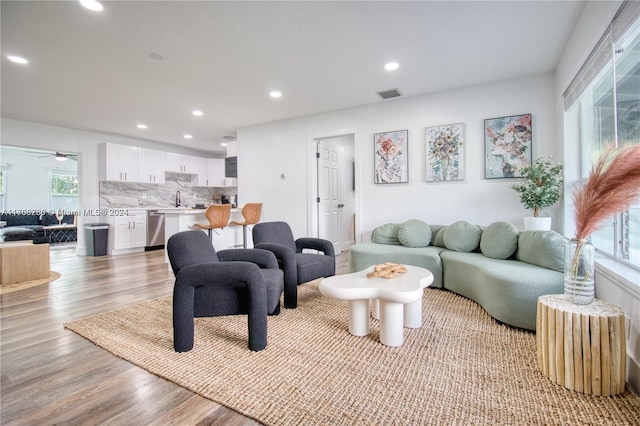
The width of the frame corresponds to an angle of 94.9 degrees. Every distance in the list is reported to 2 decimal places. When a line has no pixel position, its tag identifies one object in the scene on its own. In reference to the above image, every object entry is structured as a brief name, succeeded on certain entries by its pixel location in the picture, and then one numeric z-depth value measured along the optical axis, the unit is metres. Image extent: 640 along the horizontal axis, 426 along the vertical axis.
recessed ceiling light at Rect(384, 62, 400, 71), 3.28
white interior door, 5.38
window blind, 1.67
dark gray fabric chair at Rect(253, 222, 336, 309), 2.70
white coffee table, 1.95
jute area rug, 1.33
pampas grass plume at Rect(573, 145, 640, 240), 1.35
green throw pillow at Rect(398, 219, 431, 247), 3.71
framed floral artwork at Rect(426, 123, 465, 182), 3.99
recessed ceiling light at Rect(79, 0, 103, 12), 2.21
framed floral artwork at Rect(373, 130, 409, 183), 4.37
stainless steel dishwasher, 6.78
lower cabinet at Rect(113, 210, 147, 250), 6.21
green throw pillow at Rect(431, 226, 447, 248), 3.75
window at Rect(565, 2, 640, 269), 1.76
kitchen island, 4.46
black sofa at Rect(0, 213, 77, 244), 6.61
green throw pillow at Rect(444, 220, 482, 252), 3.37
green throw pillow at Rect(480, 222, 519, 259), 2.90
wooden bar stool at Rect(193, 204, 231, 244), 4.32
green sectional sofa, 2.21
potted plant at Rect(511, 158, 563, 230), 3.04
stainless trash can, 5.95
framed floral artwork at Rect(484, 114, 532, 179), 3.63
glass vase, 1.58
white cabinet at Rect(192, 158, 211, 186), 8.08
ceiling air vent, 4.08
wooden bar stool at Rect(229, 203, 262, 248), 4.91
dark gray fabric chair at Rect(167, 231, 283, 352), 1.88
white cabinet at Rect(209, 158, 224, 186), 8.33
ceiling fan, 6.49
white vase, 3.03
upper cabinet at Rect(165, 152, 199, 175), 7.30
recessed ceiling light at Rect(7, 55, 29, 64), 3.04
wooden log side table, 1.42
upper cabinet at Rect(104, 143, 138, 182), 6.18
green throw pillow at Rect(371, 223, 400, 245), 3.99
